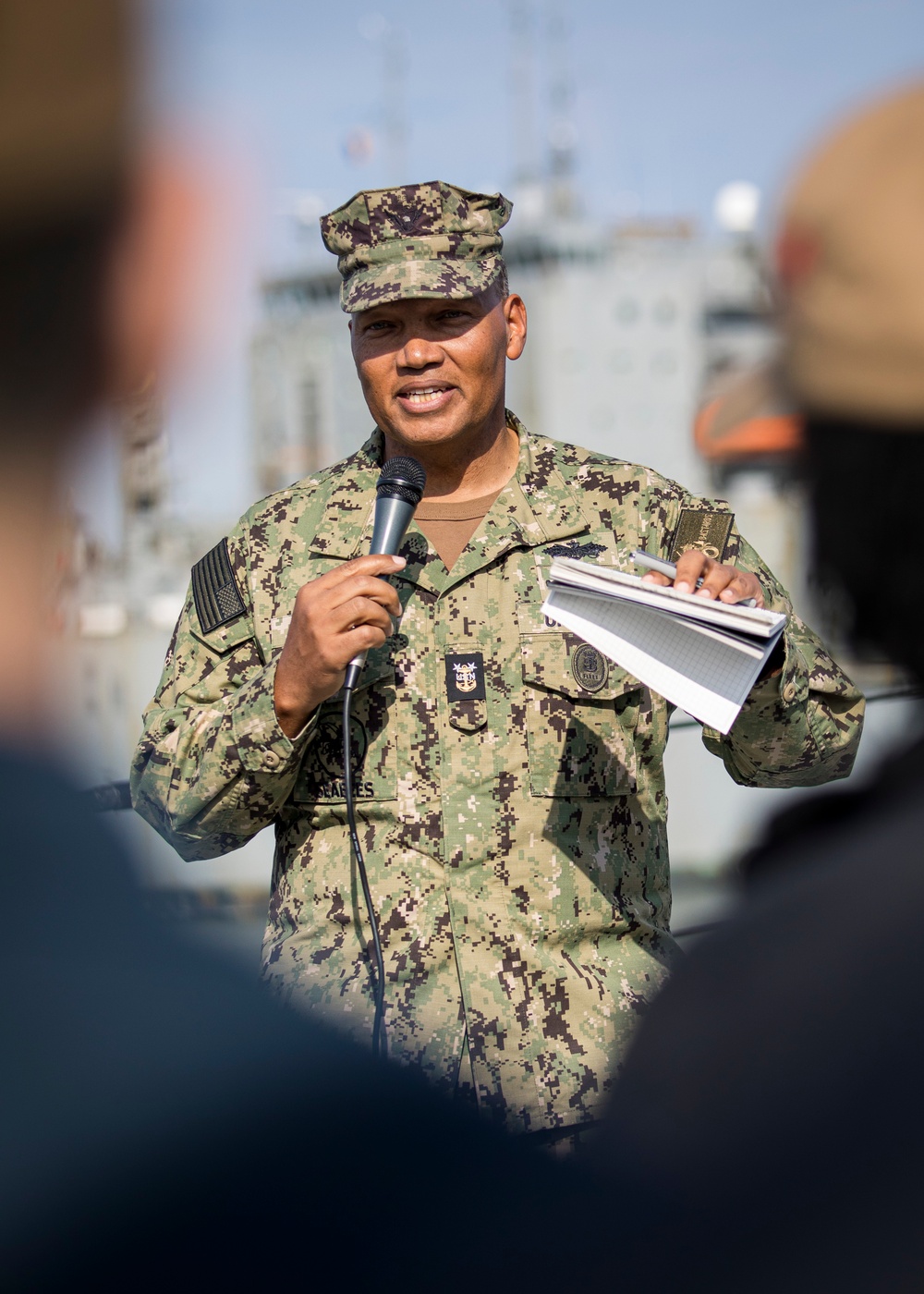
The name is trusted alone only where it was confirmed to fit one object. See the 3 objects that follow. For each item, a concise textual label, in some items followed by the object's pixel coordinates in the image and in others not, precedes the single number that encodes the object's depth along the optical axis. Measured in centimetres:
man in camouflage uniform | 630
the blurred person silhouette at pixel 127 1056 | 319
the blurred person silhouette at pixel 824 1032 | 343
